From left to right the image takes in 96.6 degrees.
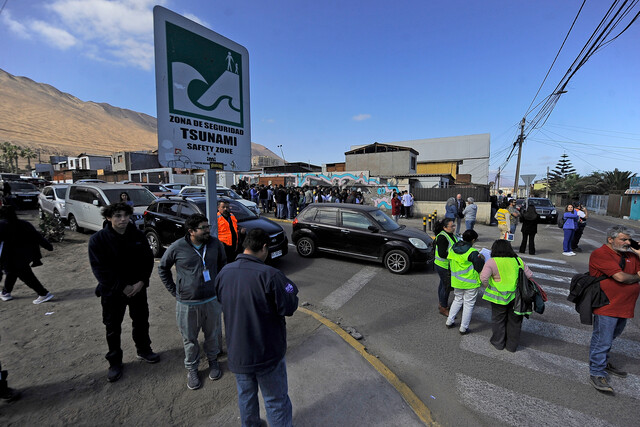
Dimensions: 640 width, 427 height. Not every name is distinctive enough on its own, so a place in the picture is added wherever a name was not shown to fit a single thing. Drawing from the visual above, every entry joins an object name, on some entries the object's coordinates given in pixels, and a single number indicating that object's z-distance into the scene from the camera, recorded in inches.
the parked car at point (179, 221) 287.3
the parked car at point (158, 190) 681.3
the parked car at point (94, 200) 364.5
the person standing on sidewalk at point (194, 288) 113.5
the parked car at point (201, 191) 619.0
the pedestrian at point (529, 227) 345.4
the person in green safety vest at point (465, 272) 159.2
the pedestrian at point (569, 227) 355.9
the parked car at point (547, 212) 676.7
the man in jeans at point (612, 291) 120.6
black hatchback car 270.1
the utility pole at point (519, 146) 766.7
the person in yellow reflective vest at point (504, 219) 332.8
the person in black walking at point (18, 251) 171.3
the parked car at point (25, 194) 665.0
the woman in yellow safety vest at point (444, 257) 178.5
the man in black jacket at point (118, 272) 114.0
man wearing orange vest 211.6
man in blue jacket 78.7
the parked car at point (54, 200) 435.5
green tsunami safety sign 105.4
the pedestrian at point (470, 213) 409.1
